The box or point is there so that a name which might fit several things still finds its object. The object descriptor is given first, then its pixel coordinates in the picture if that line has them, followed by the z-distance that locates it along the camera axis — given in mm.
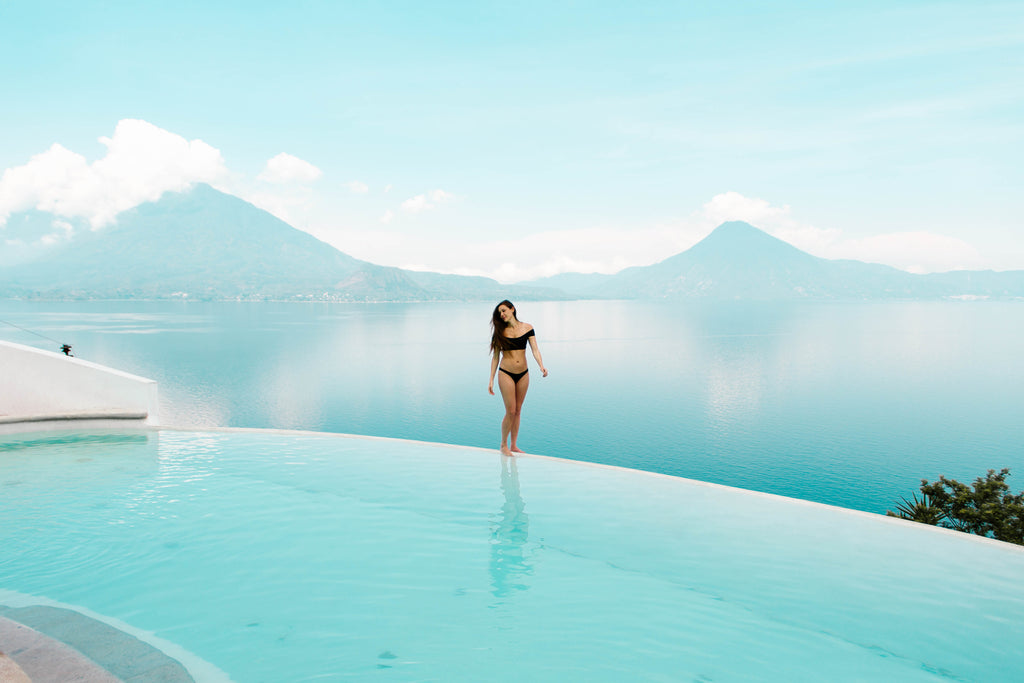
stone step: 3471
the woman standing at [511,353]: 8133
